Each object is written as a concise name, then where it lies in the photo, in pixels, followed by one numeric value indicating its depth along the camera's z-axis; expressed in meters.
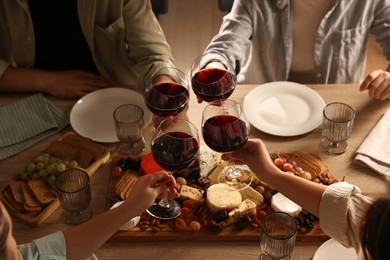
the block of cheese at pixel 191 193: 1.57
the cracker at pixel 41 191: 1.57
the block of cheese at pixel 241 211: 1.52
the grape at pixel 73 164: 1.64
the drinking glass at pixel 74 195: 1.51
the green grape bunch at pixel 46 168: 1.61
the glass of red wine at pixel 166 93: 1.63
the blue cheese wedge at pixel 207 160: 1.64
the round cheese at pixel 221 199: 1.54
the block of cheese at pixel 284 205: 1.51
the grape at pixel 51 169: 1.62
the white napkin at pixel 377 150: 1.67
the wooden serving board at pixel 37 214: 1.53
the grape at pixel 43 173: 1.62
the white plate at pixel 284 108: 1.82
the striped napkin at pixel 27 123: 1.77
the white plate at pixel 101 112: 1.81
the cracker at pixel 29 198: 1.56
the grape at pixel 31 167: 1.63
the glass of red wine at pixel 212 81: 1.68
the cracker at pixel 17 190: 1.58
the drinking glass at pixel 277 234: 1.38
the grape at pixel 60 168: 1.61
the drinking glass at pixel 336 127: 1.70
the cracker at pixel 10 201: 1.56
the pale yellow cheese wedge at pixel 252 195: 1.57
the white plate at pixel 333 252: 1.45
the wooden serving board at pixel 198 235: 1.50
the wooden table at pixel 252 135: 1.48
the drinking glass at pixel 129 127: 1.71
